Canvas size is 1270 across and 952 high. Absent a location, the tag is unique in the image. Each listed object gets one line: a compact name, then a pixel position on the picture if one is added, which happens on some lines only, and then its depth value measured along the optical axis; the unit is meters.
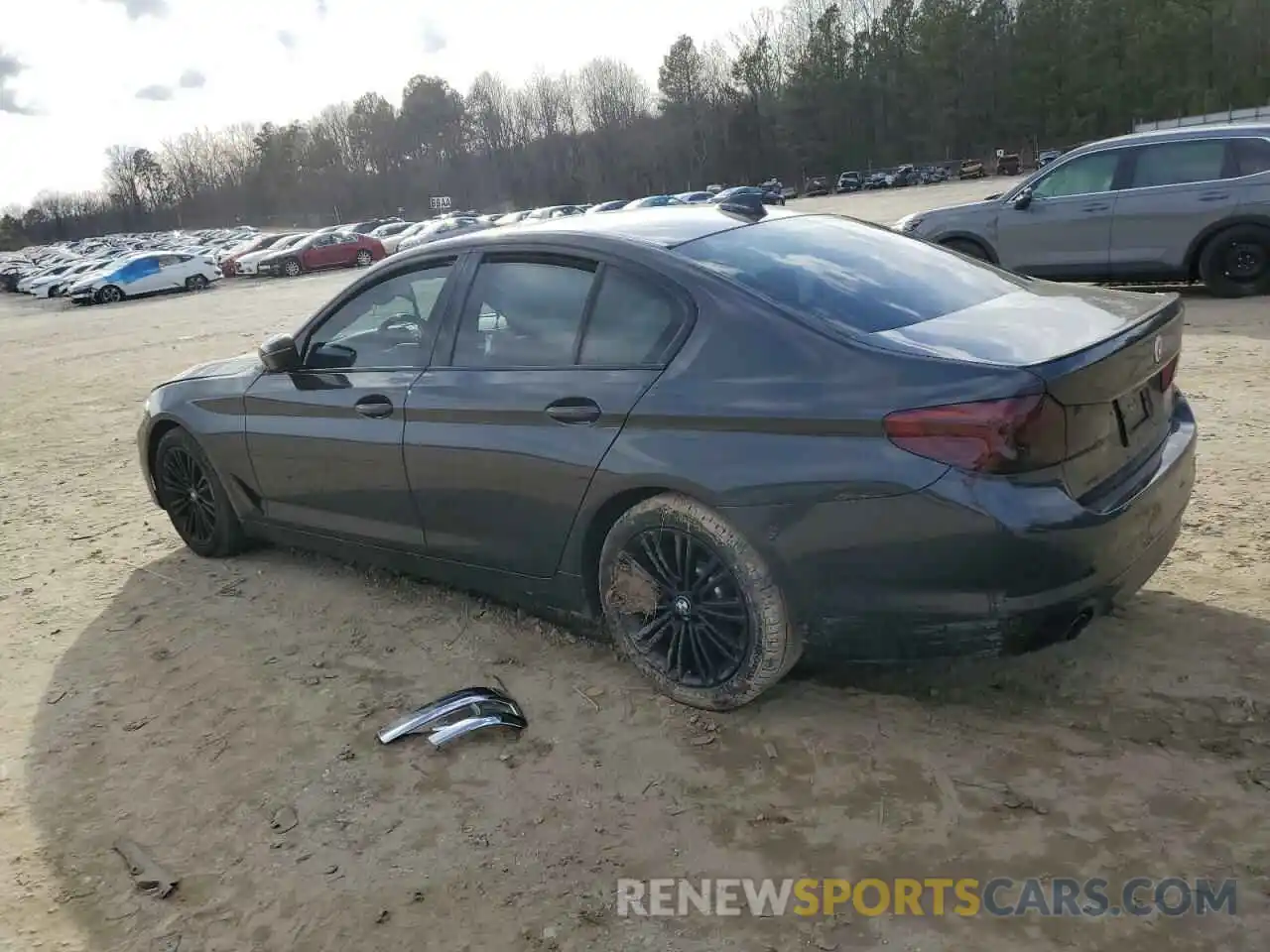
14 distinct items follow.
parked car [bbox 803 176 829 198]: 77.44
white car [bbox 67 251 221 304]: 32.81
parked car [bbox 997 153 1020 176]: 65.88
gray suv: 9.41
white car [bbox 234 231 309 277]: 36.66
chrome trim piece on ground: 3.32
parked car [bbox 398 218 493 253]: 35.61
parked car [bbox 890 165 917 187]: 72.62
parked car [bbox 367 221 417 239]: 39.28
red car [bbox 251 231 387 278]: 36.28
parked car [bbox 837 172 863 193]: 76.38
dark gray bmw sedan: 2.69
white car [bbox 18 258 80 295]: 40.66
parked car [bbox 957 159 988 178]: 67.62
